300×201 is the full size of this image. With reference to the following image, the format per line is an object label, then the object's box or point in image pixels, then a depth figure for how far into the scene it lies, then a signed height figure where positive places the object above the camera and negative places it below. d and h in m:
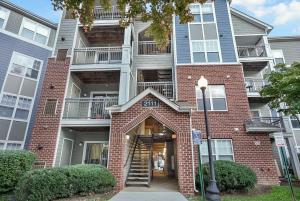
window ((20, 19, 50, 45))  15.73 +10.03
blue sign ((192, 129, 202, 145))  7.88 +1.02
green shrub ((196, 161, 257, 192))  9.34 -0.60
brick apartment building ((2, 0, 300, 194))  10.73 +4.33
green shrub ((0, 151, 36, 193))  9.15 -0.24
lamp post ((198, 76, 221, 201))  5.95 -0.71
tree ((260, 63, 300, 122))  10.50 +4.15
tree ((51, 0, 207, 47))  5.45 +4.10
